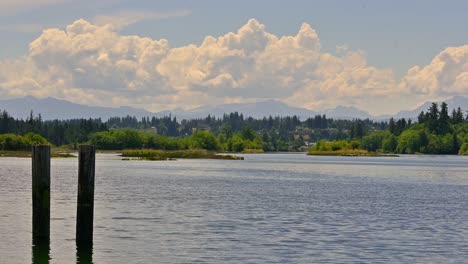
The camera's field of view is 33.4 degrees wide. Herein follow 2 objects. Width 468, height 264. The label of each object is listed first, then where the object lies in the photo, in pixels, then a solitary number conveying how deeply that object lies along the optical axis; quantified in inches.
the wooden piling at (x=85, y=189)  1453.0
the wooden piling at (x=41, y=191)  1477.6
